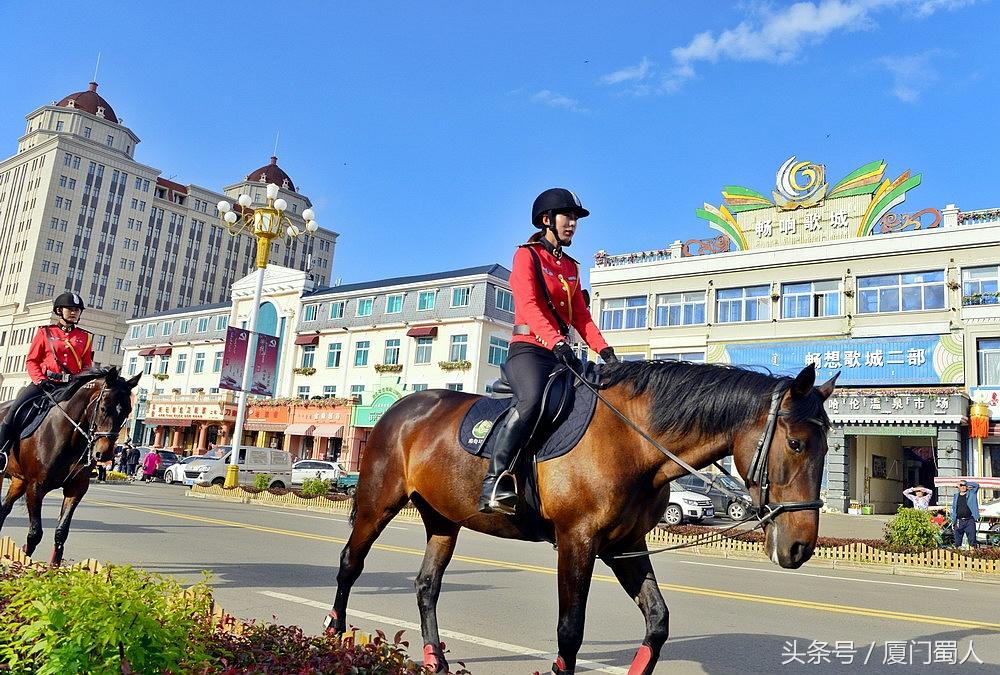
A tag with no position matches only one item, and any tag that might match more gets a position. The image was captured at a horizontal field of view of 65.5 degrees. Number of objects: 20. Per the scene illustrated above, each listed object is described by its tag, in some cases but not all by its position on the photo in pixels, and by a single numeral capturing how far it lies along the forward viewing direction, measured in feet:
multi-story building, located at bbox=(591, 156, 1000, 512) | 101.40
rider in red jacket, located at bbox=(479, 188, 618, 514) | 15.10
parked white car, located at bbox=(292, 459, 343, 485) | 113.54
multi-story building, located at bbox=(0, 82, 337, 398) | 289.74
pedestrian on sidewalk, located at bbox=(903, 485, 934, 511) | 85.34
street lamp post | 82.48
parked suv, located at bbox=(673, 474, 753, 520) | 82.62
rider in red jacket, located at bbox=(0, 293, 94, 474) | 27.86
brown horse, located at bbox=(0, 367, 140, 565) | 25.94
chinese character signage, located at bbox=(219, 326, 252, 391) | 89.97
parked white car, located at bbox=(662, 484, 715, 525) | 80.74
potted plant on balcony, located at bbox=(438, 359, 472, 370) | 147.03
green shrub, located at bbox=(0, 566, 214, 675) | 10.34
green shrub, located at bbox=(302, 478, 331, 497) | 83.15
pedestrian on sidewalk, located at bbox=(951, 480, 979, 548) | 57.88
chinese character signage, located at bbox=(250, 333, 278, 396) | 100.26
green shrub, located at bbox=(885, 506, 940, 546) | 52.54
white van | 107.55
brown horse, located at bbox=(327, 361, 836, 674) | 13.20
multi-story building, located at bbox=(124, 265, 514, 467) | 150.92
